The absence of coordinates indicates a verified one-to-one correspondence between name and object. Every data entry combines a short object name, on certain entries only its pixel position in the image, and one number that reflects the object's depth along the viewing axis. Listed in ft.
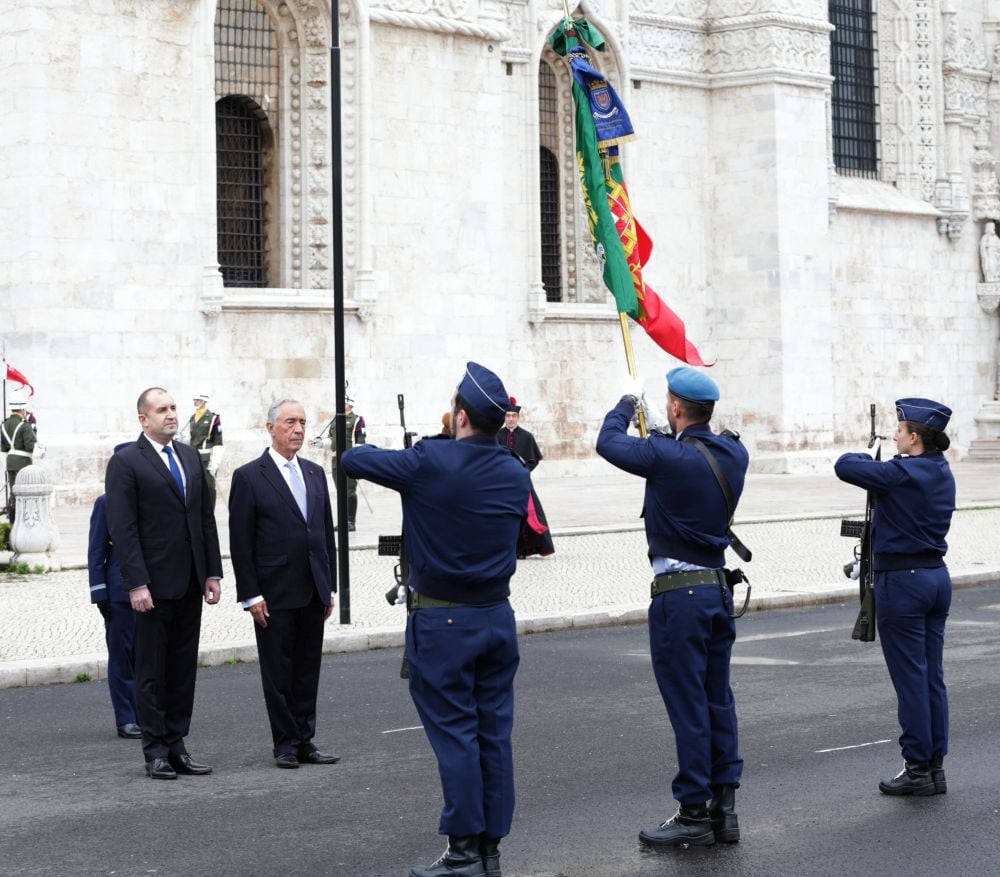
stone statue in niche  124.88
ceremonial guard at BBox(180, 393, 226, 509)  74.13
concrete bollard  57.57
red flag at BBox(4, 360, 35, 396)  75.72
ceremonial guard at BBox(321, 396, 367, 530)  72.49
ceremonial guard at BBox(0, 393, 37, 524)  69.00
